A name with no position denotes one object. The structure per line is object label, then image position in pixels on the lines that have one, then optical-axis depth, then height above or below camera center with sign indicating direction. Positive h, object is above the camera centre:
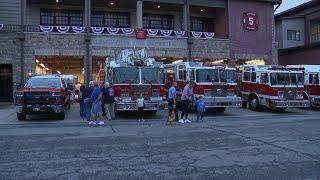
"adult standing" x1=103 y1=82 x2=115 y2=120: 21.00 -0.21
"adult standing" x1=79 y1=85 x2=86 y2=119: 22.37 -0.57
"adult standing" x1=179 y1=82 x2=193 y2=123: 20.77 -0.28
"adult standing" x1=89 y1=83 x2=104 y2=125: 19.27 -0.28
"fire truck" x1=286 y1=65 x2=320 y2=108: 29.30 +0.63
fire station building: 37.75 +5.22
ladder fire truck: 21.89 +0.61
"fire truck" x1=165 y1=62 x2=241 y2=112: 24.41 +0.54
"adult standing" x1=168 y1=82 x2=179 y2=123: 20.28 -0.20
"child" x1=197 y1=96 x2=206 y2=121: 21.12 -0.68
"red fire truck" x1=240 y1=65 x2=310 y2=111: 25.80 +0.33
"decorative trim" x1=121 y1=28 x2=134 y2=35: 39.66 +5.25
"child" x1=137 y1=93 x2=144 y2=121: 21.73 -0.39
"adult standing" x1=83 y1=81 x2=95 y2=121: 20.81 -0.17
